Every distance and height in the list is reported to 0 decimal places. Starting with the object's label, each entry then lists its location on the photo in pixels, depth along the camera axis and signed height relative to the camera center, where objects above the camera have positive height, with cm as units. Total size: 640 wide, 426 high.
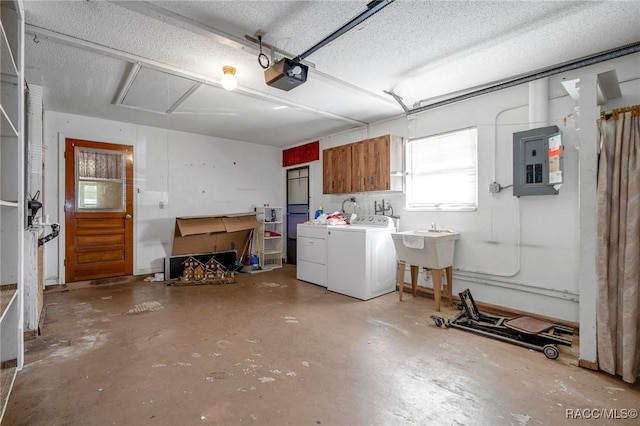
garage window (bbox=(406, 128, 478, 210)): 374 +54
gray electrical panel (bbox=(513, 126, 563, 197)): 292 +51
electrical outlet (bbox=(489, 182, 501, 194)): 342 +28
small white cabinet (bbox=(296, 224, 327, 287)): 457 -69
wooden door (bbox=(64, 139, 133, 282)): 446 +5
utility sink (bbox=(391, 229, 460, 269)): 342 -44
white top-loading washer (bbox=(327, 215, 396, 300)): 394 -67
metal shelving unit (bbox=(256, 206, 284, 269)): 598 -50
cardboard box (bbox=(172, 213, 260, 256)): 511 -37
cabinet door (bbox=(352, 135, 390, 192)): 433 +72
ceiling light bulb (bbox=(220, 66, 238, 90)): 287 +128
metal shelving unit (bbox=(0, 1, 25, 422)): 185 +17
